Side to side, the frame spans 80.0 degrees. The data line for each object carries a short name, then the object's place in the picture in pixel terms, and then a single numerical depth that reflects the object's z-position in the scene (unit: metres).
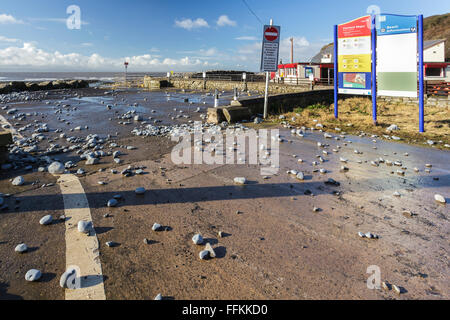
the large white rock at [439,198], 4.02
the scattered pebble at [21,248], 2.92
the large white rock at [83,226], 3.27
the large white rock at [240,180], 4.79
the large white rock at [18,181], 4.71
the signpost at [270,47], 10.09
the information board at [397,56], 8.56
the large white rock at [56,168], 5.29
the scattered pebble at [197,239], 3.07
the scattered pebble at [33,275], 2.49
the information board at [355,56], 9.65
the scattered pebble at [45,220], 3.47
